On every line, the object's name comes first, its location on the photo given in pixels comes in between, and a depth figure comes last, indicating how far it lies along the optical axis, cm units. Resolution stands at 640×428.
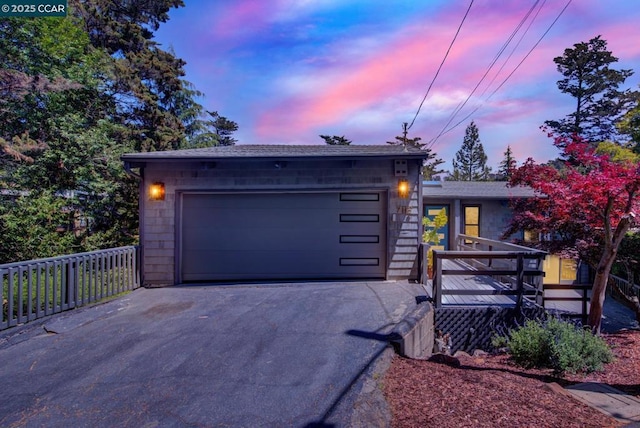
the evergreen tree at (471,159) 4075
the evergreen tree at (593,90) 2139
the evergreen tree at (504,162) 4016
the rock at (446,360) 382
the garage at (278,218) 732
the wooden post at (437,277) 566
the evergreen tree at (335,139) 3454
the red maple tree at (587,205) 521
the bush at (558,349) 398
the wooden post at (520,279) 571
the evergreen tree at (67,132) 920
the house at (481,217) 1228
